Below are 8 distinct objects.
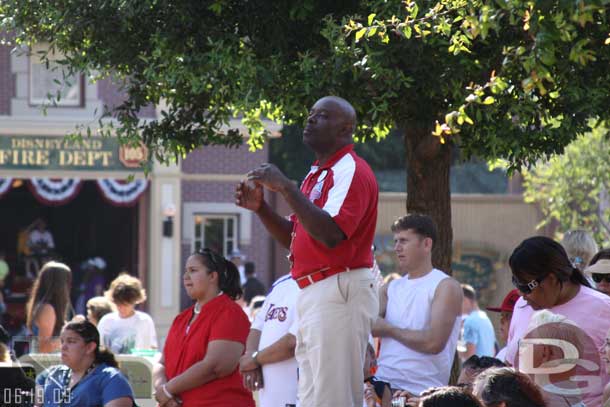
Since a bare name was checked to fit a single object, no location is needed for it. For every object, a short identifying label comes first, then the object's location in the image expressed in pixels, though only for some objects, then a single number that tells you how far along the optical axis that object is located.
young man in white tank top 13.75
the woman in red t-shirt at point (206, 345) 14.72
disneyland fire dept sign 49.66
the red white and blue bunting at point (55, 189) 49.97
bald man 10.71
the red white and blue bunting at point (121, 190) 50.59
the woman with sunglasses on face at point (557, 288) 11.41
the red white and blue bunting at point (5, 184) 49.78
